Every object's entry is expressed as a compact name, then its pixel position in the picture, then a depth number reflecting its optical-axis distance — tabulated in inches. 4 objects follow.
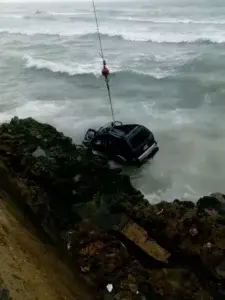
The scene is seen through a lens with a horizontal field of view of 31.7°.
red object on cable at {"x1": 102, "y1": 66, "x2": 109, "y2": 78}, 559.5
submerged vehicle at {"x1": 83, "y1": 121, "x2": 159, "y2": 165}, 662.4
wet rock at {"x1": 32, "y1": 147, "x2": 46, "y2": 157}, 546.3
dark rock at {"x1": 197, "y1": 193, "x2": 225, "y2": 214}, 508.7
